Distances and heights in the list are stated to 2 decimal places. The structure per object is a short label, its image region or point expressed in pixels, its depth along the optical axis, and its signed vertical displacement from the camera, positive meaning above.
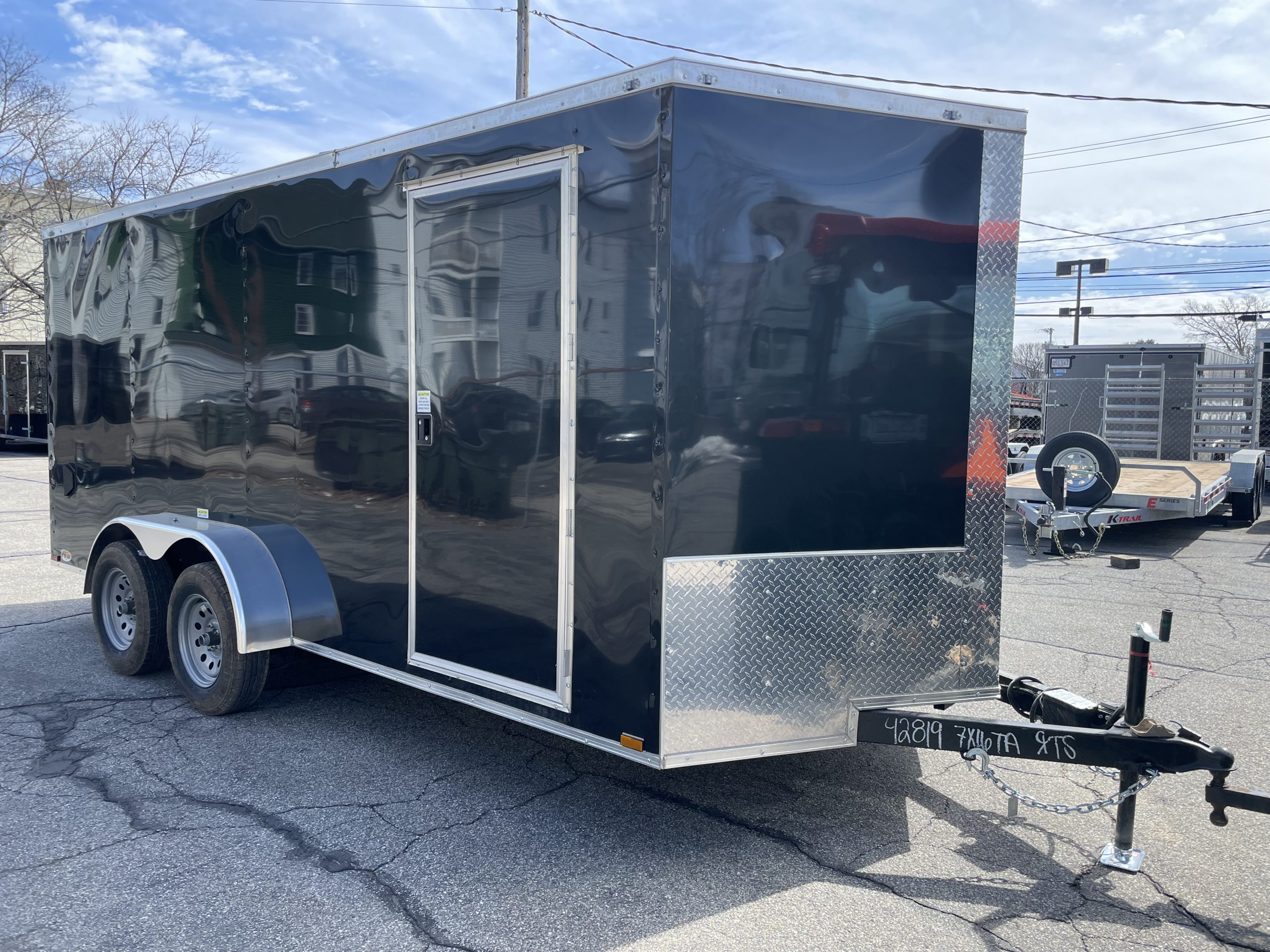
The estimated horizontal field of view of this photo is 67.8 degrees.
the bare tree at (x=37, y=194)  27.72 +6.03
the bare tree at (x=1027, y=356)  70.74 +4.43
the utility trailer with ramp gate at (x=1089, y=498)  10.52 -1.06
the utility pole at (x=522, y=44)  16.17 +6.05
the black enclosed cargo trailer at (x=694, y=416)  3.33 -0.06
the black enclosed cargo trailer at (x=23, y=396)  22.41 -0.13
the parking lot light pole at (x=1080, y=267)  35.97 +5.40
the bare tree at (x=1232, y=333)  55.59 +4.48
